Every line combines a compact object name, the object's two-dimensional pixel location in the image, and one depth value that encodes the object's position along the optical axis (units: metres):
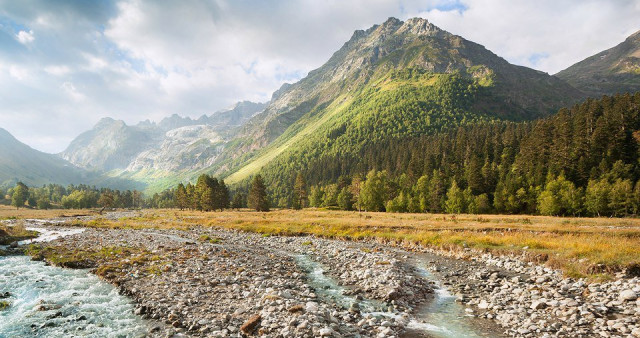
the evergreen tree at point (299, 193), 124.56
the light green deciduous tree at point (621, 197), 57.33
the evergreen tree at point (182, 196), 129.25
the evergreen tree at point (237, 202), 130.21
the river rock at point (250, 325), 12.62
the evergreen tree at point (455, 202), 83.12
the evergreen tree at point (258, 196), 108.38
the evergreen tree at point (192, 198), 121.25
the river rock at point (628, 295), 14.31
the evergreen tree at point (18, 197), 147.62
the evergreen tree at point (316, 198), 131.62
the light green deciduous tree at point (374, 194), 99.94
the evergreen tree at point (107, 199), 146.50
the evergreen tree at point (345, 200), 114.61
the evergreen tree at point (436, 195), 90.81
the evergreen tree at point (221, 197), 115.56
